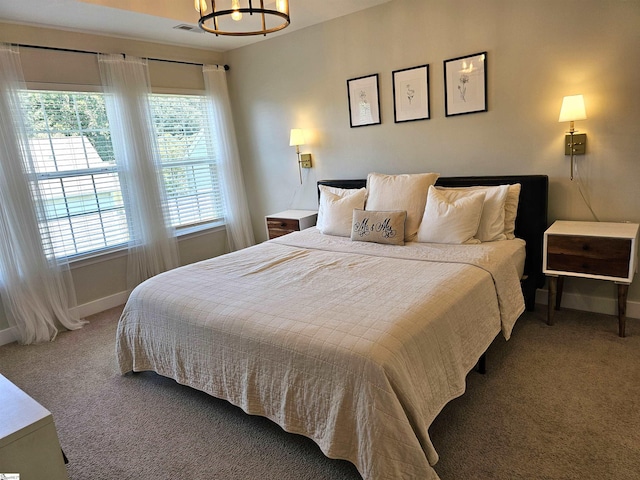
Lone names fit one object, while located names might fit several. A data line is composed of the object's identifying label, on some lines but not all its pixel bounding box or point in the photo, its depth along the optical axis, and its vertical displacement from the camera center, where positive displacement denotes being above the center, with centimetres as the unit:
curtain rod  329 +109
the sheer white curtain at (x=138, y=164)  380 +7
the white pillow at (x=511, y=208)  293 -52
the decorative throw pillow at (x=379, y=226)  302 -59
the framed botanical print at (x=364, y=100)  371 +44
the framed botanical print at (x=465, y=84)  314 +42
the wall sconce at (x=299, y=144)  417 +11
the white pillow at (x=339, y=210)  339 -49
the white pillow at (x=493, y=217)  288 -56
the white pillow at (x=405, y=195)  312 -38
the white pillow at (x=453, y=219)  282 -54
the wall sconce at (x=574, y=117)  266 +7
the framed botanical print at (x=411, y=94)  343 +42
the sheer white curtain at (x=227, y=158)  464 +5
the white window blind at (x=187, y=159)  434 +9
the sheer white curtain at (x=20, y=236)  316 -42
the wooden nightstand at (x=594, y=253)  247 -79
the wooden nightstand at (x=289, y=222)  413 -66
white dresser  129 -83
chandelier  184 +121
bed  155 -81
